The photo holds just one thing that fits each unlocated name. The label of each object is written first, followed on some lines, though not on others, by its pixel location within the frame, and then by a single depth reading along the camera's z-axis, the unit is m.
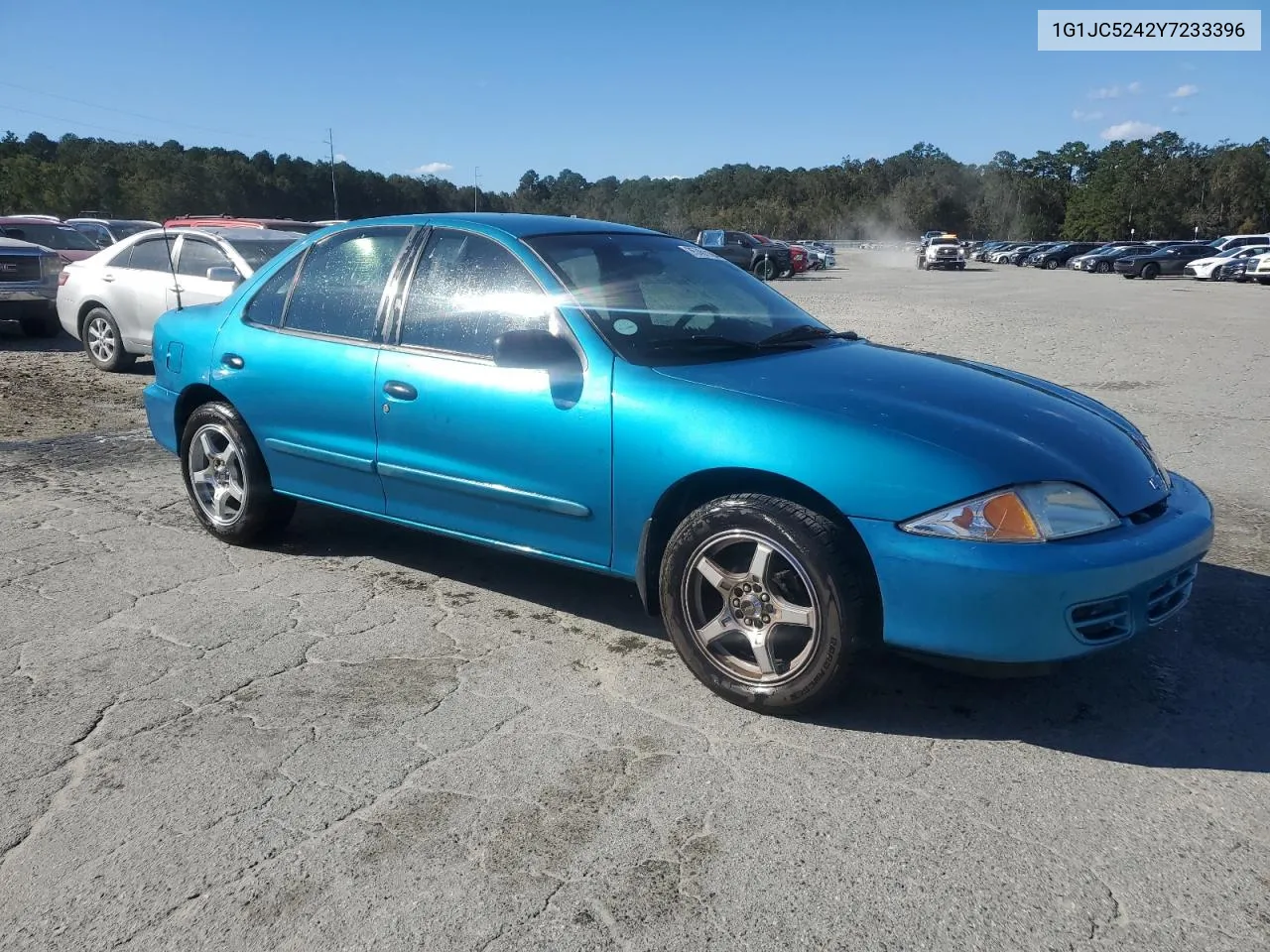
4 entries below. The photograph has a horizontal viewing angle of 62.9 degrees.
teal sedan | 3.06
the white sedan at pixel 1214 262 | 38.09
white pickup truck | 53.16
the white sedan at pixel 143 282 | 9.98
